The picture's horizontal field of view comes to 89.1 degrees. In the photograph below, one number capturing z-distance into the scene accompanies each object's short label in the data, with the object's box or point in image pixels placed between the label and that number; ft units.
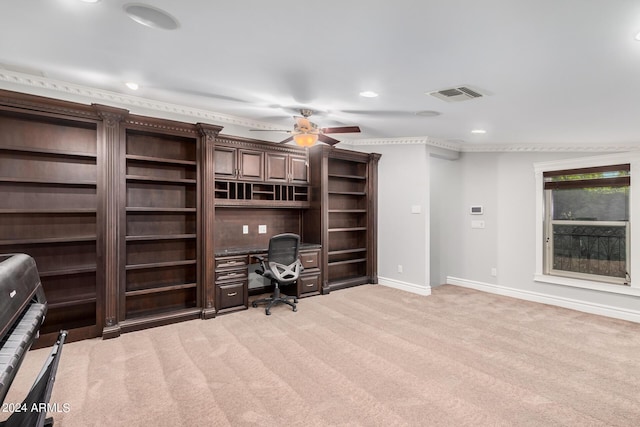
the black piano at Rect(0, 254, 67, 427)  3.48
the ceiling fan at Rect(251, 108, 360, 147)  11.98
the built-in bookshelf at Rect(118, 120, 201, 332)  11.94
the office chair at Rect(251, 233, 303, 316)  13.46
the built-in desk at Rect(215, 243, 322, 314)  13.25
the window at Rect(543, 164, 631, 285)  13.88
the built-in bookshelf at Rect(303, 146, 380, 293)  16.84
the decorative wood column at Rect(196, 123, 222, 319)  12.84
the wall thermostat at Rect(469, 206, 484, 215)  17.83
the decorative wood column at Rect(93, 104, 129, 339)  10.87
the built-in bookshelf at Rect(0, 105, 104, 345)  10.18
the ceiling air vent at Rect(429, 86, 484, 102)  9.70
